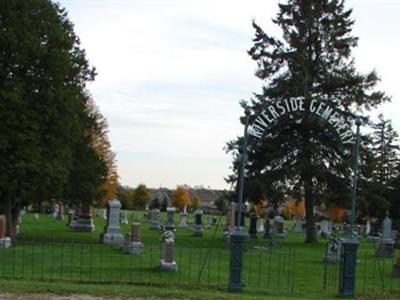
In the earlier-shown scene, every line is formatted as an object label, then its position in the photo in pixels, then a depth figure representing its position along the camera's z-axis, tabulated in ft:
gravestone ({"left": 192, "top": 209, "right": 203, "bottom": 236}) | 139.03
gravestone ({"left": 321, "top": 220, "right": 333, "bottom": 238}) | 164.96
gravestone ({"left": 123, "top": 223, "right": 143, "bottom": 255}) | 77.51
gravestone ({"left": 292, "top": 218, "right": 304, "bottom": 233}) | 198.91
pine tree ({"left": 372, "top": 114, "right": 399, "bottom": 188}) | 209.27
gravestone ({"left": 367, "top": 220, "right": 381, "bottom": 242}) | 179.01
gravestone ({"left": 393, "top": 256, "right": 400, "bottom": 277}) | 69.36
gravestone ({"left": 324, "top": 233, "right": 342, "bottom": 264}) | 78.18
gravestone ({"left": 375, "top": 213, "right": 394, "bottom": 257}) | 100.32
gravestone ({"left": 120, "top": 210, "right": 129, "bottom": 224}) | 188.36
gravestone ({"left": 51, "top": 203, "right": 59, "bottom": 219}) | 216.15
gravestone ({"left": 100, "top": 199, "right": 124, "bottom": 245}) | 99.50
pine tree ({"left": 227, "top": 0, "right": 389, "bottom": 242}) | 130.00
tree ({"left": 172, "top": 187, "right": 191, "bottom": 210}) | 383.86
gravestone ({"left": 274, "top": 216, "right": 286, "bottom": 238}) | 138.15
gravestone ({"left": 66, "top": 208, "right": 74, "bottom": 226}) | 156.62
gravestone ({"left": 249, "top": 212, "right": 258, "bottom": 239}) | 136.05
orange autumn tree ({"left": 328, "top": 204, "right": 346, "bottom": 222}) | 238.48
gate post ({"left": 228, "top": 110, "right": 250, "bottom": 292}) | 44.93
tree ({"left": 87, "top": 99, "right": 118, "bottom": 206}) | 192.44
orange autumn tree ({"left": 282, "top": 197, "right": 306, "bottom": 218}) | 295.69
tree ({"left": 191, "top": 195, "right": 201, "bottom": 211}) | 387.65
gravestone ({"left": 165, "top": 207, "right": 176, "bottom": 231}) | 136.87
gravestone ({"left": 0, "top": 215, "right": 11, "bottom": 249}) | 81.38
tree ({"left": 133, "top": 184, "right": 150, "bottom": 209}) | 346.74
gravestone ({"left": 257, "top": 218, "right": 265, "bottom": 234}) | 169.37
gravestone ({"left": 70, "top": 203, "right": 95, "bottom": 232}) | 140.05
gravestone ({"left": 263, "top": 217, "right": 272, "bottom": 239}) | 138.02
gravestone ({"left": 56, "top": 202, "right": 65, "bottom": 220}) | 208.17
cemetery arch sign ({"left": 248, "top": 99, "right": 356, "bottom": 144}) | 56.22
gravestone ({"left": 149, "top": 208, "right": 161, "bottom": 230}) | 158.40
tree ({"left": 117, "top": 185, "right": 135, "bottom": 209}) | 337.54
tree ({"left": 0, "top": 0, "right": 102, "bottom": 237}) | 90.99
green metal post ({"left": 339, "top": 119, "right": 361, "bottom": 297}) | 46.11
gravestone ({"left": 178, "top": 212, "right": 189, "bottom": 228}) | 180.93
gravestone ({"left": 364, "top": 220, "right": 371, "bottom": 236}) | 195.25
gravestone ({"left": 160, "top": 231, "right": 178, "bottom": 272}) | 60.39
